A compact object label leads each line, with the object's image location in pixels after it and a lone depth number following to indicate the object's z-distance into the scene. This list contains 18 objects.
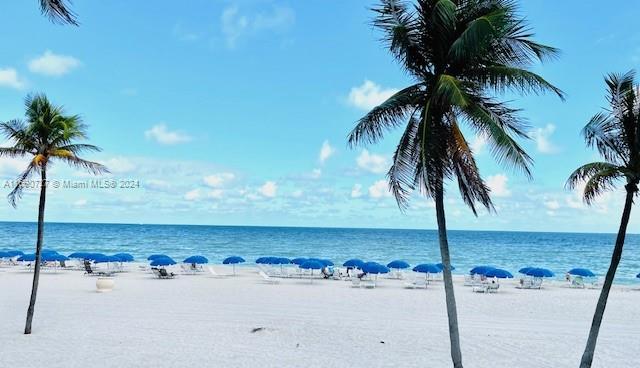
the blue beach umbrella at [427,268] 25.98
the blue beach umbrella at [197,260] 28.89
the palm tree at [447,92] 8.35
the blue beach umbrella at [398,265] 28.45
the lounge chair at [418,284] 25.33
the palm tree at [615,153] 8.24
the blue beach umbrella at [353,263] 27.97
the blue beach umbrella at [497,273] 24.95
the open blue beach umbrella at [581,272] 27.53
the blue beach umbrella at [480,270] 25.48
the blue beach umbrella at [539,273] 25.67
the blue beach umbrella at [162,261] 28.75
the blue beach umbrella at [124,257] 29.52
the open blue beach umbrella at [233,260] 29.08
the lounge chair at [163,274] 27.66
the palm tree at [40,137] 12.20
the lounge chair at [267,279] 27.08
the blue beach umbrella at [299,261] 28.56
